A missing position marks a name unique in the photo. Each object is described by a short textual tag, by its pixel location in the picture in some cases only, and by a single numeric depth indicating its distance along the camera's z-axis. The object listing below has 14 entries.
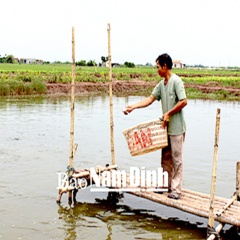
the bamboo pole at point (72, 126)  6.14
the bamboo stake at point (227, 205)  4.76
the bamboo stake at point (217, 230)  4.55
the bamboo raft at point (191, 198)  4.61
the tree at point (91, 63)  71.47
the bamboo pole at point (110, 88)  6.36
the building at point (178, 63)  104.73
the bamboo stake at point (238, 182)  5.34
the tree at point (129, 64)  78.84
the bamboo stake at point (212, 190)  4.54
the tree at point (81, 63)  72.29
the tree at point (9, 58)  82.69
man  5.15
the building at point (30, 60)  104.12
